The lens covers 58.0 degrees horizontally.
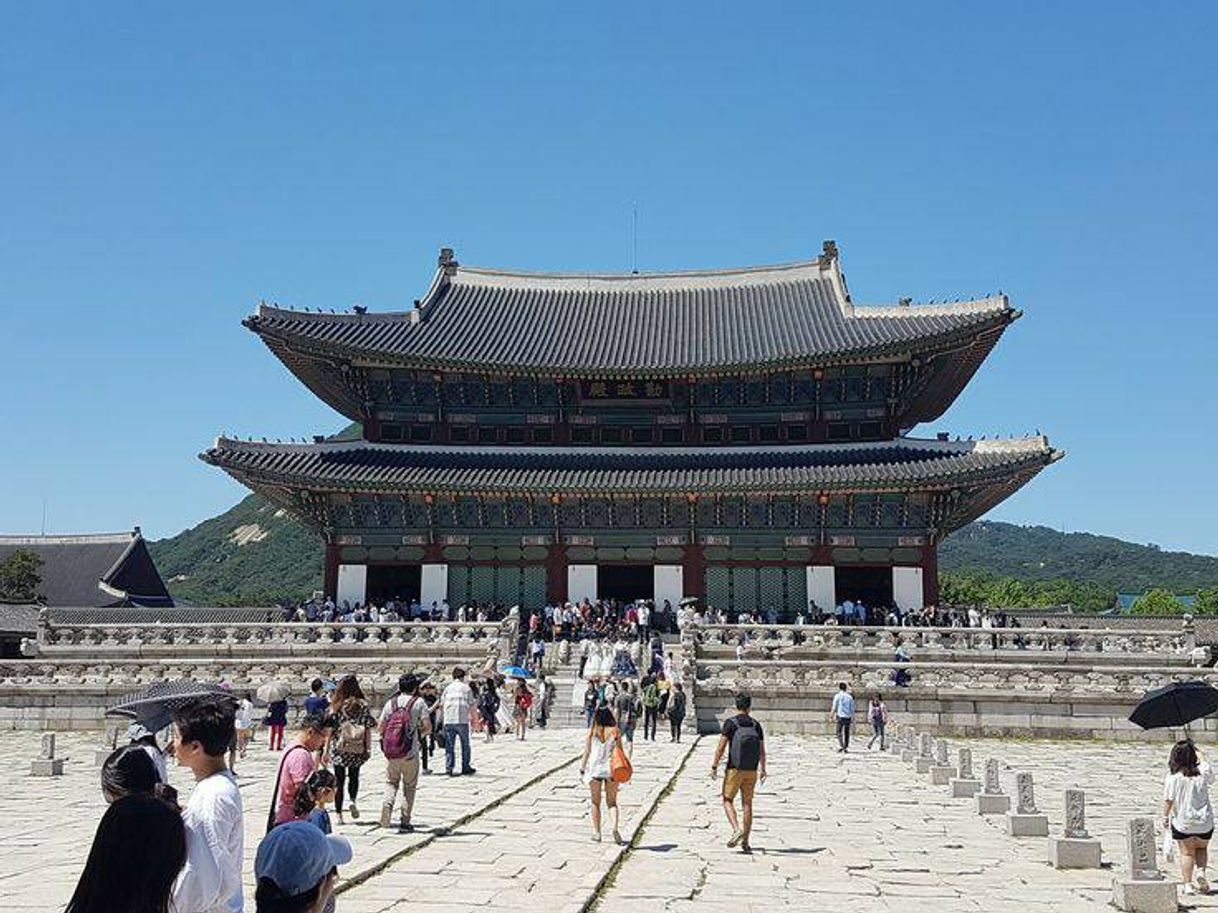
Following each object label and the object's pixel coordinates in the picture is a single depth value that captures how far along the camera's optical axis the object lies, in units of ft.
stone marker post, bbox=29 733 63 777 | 67.87
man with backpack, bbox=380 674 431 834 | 42.44
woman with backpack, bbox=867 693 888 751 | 83.20
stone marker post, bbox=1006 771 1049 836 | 47.85
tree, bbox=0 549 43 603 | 177.06
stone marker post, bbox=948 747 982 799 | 59.06
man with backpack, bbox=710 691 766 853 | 42.60
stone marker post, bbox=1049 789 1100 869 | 41.39
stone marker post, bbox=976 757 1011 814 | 53.52
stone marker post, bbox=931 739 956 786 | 63.52
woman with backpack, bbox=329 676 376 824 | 44.57
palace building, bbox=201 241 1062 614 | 125.90
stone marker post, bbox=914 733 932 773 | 68.59
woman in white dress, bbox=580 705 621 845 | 42.86
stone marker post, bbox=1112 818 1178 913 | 34.65
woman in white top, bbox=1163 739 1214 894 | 37.01
